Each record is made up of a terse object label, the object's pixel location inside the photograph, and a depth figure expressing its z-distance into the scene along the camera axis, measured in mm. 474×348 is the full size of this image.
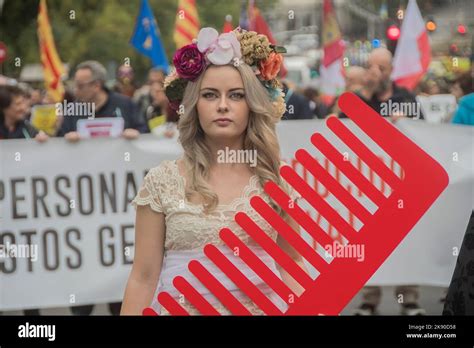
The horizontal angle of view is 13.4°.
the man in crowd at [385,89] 8212
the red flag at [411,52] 8131
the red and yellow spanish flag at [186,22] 8190
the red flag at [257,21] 7692
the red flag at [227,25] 7260
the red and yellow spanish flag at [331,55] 7865
